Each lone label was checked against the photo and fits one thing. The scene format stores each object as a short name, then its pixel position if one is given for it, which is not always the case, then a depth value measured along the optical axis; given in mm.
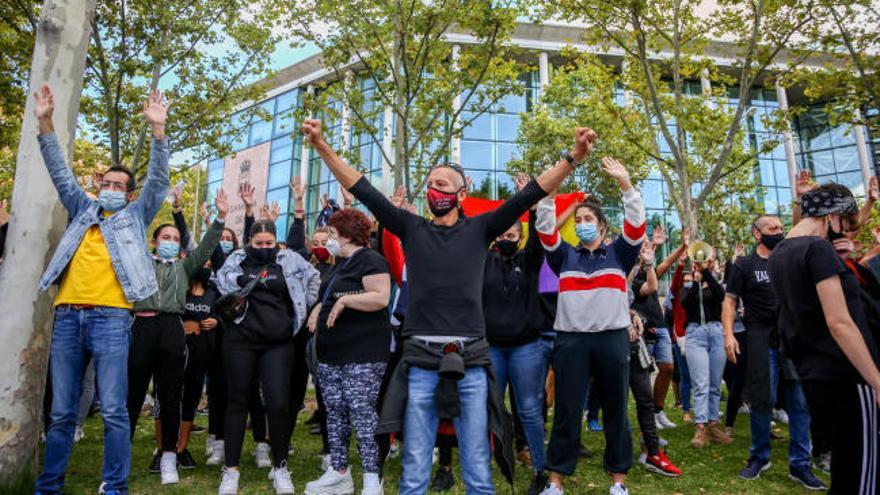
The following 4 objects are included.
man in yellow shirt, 4113
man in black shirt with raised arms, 3164
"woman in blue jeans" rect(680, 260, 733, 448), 7188
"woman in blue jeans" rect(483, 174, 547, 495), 5137
